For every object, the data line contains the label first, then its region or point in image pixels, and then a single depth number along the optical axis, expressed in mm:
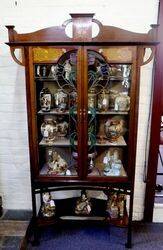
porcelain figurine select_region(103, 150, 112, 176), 1576
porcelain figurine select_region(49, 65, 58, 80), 1446
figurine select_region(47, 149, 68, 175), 1584
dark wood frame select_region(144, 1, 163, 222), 1573
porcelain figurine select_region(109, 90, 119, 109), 1513
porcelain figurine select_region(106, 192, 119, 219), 1694
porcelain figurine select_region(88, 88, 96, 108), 1461
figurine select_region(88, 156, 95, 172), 1560
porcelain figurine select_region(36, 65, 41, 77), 1423
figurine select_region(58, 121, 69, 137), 1562
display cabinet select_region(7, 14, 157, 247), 1343
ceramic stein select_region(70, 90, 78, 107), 1454
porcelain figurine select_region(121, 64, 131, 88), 1398
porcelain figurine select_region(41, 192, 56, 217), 1713
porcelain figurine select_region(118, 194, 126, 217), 1711
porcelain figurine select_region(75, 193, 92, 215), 1706
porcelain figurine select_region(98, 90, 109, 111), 1502
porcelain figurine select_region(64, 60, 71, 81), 1420
